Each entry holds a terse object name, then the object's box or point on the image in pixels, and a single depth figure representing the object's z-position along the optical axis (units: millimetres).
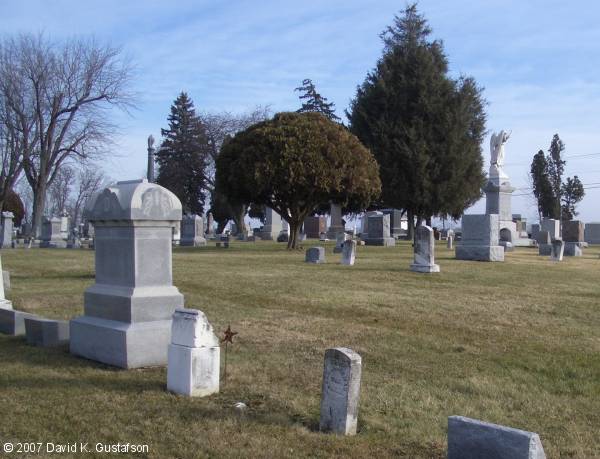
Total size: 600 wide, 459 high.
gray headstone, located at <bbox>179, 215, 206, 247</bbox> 35500
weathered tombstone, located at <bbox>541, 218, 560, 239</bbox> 38966
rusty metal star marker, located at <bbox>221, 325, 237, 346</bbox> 6025
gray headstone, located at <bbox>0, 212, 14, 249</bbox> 34625
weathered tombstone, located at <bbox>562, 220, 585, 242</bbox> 30756
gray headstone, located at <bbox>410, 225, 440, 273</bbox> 16078
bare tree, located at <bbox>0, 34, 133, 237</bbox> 39188
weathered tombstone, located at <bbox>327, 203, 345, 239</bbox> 45250
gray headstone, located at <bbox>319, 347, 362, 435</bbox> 4727
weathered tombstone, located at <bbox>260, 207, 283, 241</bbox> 44469
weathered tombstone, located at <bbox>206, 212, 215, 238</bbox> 56288
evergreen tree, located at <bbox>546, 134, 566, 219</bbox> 70562
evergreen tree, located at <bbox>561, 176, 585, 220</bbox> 69375
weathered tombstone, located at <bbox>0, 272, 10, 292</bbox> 12002
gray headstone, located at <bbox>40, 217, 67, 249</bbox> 35031
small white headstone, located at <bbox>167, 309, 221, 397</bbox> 5539
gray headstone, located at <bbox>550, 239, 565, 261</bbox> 22547
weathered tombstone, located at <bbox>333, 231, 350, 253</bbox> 25225
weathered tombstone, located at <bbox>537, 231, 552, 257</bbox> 26141
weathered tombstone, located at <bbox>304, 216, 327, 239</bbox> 51562
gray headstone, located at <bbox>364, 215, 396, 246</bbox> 34125
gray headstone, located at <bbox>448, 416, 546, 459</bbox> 3674
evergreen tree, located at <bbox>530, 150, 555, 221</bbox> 70000
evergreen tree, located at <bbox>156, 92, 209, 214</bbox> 57662
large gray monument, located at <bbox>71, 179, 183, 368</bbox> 6625
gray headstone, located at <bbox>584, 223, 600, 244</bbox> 43406
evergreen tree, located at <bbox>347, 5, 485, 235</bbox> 41438
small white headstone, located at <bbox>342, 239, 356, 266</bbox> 18297
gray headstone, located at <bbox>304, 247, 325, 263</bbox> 19000
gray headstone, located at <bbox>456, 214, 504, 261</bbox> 20641
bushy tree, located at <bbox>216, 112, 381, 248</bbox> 26719
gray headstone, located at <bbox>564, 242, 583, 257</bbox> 27469
